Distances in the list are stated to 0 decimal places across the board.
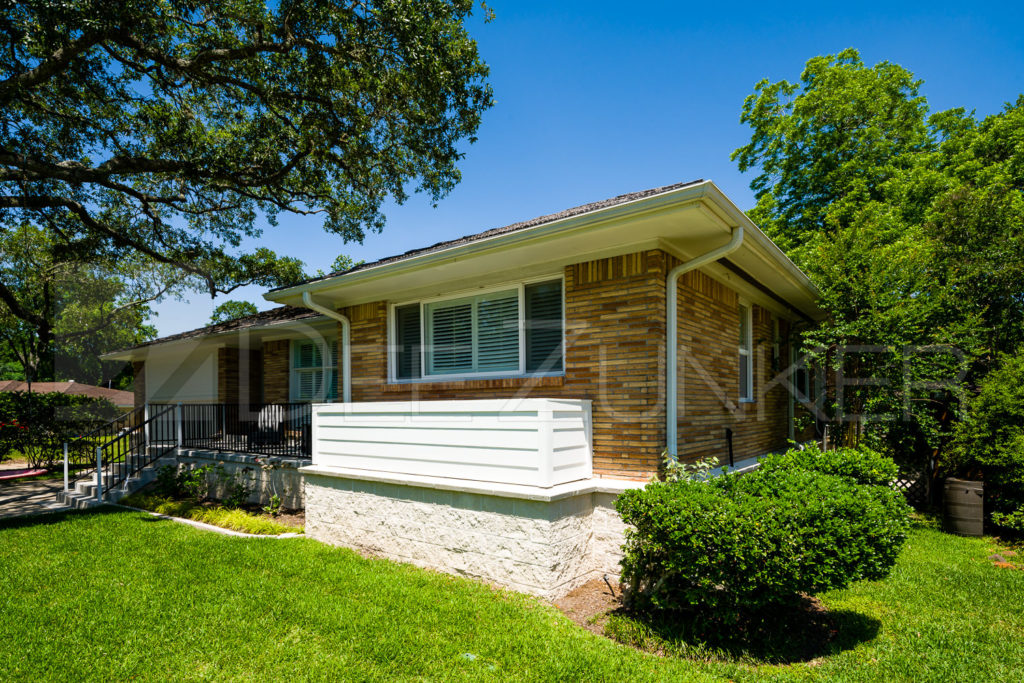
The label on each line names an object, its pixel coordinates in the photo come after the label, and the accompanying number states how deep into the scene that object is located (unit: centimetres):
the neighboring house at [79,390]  2631
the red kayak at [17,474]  1326
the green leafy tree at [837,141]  1570
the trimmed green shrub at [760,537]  364
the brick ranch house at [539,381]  520
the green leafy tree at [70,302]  1844
